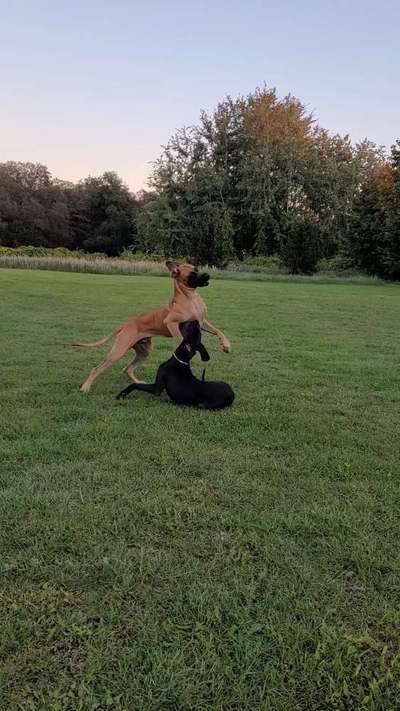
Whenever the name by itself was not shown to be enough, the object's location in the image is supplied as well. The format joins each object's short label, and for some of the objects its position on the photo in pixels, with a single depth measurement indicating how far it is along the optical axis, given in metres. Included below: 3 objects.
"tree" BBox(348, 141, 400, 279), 27.92
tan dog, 4.45
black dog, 4.40
